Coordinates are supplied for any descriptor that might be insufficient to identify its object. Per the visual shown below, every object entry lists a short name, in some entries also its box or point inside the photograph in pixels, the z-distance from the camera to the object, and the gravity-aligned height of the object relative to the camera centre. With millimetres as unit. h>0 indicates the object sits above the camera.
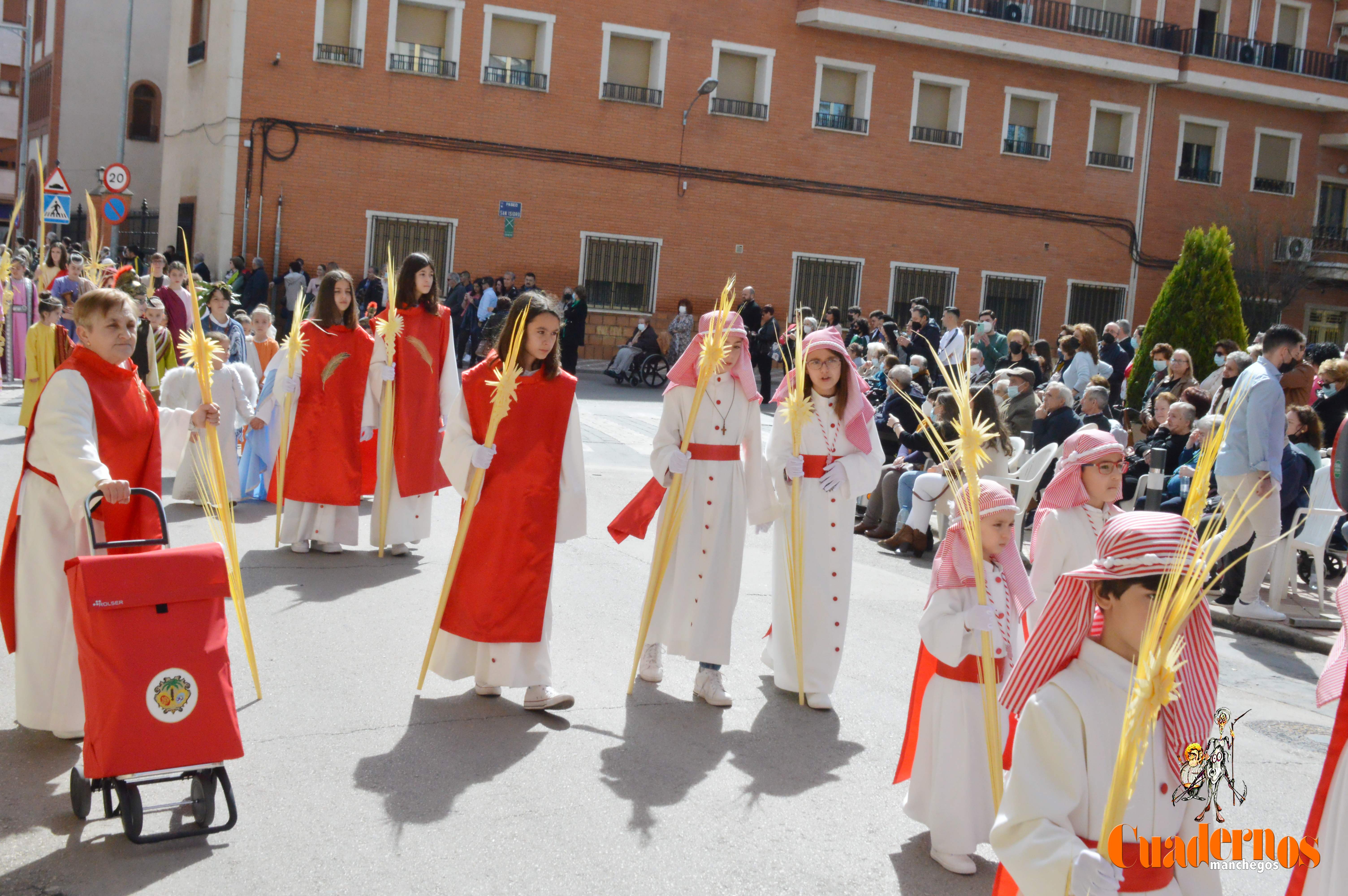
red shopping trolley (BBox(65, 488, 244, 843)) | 4230 -1333
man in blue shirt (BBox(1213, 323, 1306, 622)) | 8766 -426
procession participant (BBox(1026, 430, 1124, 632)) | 5617 -659
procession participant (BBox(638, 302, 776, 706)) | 6488 -827
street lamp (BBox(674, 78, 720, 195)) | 26172 +4907
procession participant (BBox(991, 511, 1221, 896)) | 2701 -769
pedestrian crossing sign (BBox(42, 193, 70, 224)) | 18469 +910
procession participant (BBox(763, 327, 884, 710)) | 6379 -765
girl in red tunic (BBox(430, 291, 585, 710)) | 6000 -983
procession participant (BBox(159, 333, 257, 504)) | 10414 -940
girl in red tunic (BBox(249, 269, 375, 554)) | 9203 -925
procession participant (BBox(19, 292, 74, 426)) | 11062 -776
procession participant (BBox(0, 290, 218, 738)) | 4938 -957
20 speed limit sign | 19156 +1488
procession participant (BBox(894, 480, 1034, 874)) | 4574 -1242
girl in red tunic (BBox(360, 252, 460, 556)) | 9250 -682
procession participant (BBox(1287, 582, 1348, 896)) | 3215 -1125
